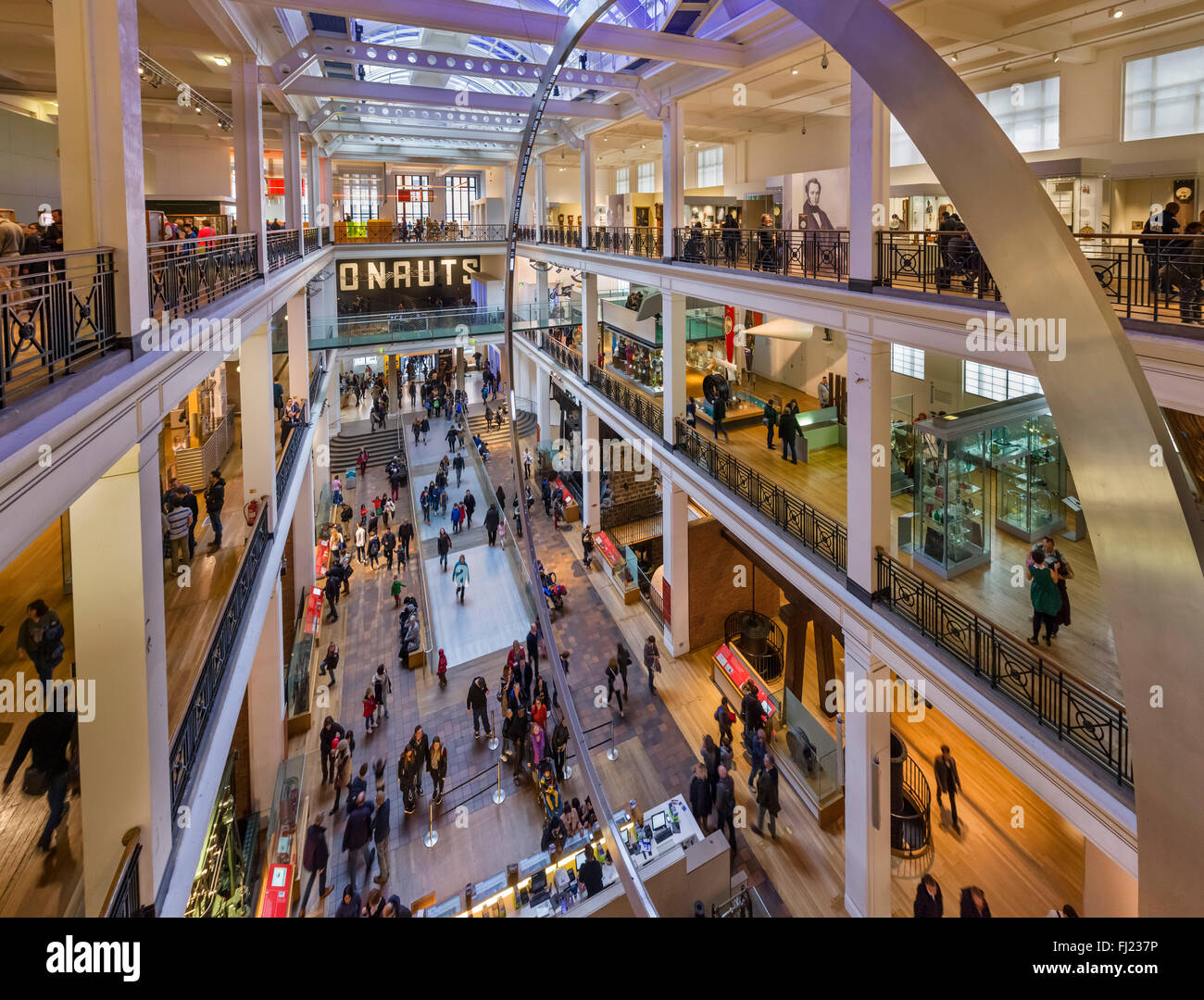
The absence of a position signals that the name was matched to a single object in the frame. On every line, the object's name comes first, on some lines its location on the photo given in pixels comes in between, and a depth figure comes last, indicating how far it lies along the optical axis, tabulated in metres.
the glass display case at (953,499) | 8.82
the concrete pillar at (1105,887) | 7.81
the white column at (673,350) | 14.70
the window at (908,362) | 14.84
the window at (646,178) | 30.50
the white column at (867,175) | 8.30
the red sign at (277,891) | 9.17
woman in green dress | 6.91
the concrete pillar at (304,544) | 17.58
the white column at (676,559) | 15.64
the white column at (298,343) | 18.17
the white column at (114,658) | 4.76
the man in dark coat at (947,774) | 10.17
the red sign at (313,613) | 16.03
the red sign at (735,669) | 13.19
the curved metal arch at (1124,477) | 1.05
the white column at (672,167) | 14.03
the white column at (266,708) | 11.86
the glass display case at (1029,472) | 9.56
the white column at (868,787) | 9.13
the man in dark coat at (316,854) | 10.02
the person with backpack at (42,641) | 6.25
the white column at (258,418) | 11.14
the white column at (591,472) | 21.92
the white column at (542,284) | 28.07
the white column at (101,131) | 4.60
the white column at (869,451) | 8.61
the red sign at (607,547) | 19.88
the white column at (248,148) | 11.48
